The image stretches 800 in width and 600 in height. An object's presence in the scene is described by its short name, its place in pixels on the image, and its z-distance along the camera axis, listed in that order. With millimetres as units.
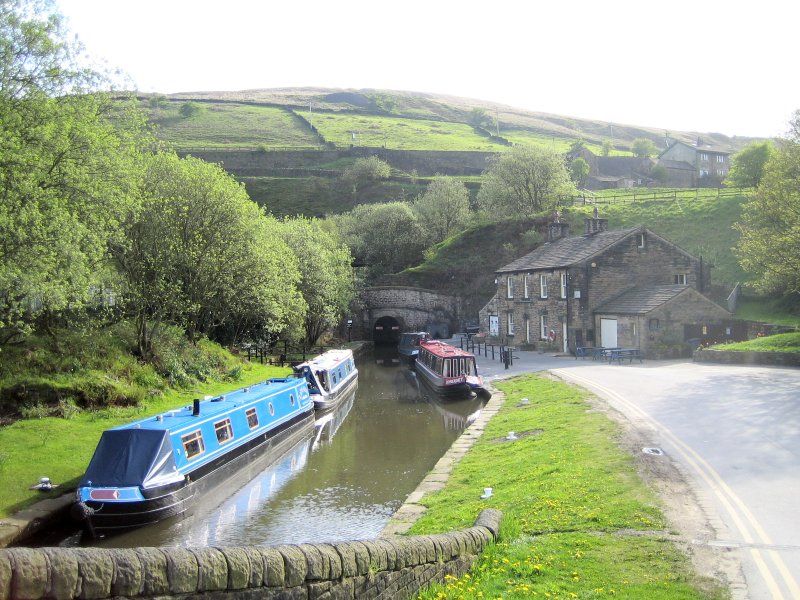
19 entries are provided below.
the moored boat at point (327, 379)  24875
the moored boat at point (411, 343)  40056
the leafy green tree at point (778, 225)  24800
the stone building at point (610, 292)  30016
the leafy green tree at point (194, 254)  21531
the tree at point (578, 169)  74500
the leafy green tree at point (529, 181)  53594
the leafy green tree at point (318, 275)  37531
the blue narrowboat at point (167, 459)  11891
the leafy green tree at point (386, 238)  55969
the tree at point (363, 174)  76250
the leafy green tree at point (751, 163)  55072
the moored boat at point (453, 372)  25719
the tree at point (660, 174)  78312
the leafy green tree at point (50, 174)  13719
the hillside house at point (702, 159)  81375
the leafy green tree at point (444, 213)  59031
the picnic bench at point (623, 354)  28438
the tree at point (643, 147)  106125
